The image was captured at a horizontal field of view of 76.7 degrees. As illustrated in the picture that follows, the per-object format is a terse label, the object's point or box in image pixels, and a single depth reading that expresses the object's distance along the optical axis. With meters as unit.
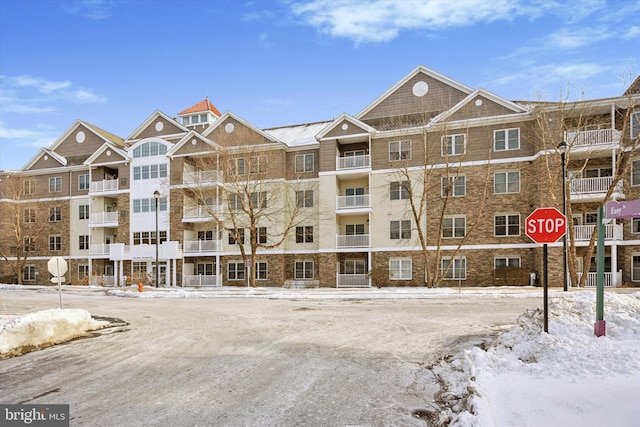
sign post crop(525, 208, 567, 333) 7.98
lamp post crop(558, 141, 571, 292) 18.92
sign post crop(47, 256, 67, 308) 13.27
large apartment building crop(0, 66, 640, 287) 27.28
